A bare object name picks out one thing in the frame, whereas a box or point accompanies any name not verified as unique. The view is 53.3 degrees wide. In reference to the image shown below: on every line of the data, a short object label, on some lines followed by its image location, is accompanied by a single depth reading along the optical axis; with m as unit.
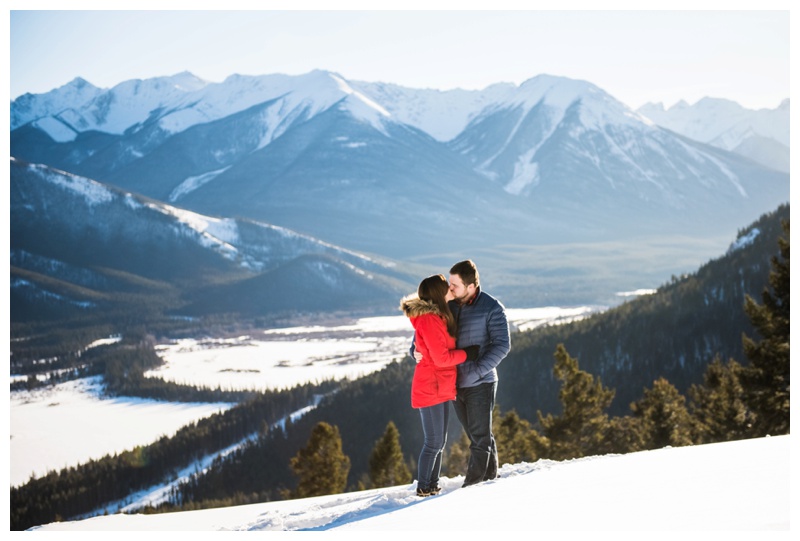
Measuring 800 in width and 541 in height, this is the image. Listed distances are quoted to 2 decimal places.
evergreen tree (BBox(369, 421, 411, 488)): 42.88
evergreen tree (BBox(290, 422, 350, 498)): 39.94
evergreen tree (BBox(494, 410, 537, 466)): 36.31
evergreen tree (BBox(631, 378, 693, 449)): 34.72
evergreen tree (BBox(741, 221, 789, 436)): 22.80
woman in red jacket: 8.95
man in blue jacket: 9.12
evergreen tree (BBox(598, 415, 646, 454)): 37.38
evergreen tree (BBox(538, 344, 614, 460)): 34.31
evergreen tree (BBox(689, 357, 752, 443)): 31.81
